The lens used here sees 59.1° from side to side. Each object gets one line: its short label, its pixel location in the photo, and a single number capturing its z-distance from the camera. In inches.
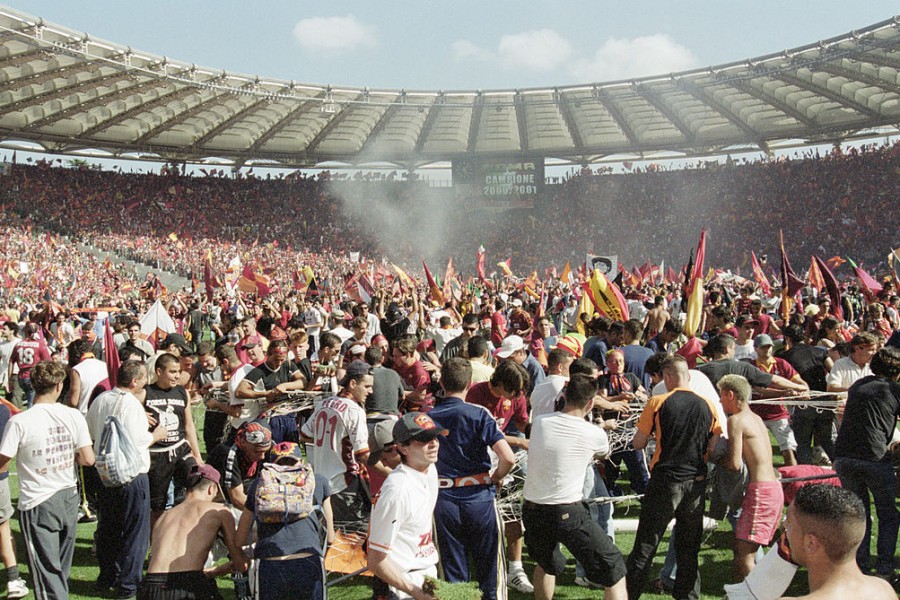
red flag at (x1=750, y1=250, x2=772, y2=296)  709.3
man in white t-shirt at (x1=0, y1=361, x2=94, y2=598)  199.3
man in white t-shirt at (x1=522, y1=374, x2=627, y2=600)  182.9
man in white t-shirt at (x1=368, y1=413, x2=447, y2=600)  143.6
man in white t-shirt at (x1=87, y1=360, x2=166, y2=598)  219.9
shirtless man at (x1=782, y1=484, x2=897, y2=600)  92.1
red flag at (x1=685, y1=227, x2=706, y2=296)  385.3
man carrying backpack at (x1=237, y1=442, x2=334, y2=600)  157.3
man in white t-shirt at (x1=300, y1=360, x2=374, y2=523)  219.1
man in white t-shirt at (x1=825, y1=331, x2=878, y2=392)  276.7
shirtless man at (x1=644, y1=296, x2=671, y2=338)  401.1
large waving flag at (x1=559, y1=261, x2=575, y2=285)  780.6
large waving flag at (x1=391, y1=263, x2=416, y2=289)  726.4
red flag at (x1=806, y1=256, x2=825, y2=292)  574.2
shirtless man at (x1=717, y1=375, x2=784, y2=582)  200.4
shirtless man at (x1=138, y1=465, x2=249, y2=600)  162.6
